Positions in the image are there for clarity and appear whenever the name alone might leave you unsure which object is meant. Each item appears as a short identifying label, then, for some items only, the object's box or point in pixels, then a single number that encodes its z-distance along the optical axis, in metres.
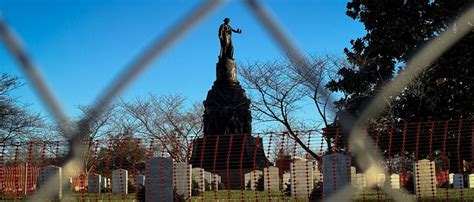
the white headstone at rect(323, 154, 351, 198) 13.09
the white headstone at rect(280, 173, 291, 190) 18.34
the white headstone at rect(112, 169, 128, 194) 19.05
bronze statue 27.62
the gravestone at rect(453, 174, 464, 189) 20.34
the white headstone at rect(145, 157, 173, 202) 13.68
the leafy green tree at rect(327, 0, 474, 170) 16.50
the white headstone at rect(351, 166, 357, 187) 14.16
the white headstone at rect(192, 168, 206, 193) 18.10
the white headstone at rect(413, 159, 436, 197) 15.55
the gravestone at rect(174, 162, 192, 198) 15.52
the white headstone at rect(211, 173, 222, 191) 16.94
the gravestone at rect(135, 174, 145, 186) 18.74
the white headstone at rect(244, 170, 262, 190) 19.52
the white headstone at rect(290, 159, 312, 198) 15.54
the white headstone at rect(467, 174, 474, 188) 20.73
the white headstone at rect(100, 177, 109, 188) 22.29
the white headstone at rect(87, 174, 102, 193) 20.31
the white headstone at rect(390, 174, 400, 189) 15.95
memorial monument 22.08
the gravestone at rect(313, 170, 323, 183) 17.10
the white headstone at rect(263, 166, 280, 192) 18.84
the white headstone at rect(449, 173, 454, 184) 22.17
